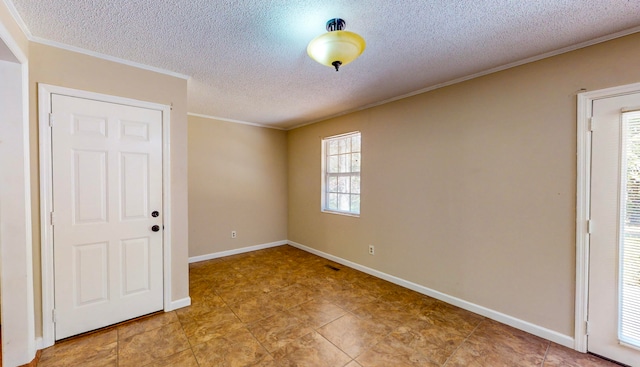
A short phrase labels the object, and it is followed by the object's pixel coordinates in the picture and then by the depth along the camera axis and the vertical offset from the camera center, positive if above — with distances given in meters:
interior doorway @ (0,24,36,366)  1.75 -0.26
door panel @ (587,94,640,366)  1.86 -0.36
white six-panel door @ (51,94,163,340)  2.10 -0.29
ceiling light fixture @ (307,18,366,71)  1.55 +0.86
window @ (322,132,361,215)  4.04 +0.12
